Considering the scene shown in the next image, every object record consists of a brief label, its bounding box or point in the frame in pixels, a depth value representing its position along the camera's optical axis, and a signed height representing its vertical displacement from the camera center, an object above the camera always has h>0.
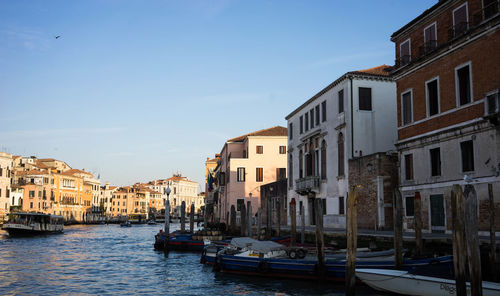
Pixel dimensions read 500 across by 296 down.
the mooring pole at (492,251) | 11.70 -1.25
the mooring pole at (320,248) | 15.05 -1.48
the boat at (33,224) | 45.91 -2.36
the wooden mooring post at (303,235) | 23.26 -1.66
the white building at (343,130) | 27.22 +4.13
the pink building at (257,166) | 50.28 +3.62
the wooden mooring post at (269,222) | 25.34 -1.17
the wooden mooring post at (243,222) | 28.58 -1.27
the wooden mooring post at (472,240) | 8.63 -0.72
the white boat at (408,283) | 11.27 -2.07
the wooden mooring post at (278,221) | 25.26 -1.09
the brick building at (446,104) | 16.70 +3.77
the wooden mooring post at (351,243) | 11.61 -1.04
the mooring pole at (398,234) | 13.72 -0.95
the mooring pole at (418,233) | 14.62 -0.98
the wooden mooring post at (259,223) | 25.64 -1.22
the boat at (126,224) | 80.05 -3.85
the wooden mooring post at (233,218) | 32.81 -1.18
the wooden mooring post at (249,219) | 25.59 -1.01
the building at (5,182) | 60.25 +2.44
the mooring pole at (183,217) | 33.99 -1.15
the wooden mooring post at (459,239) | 9.09 -0.75
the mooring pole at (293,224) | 20.98 -1.01
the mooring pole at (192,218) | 35.91 -1.33
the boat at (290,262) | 13.84 -2.06
